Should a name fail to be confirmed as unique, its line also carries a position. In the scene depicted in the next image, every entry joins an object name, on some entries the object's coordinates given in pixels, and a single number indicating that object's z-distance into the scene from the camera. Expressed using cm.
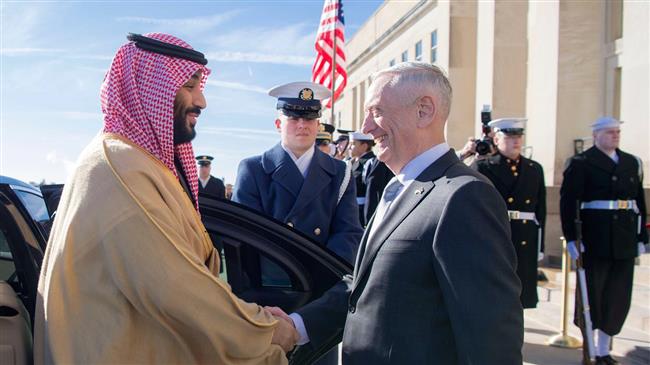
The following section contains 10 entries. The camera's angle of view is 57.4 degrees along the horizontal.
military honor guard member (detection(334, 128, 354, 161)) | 1125
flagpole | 1086
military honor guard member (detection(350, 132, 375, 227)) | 902
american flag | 1157
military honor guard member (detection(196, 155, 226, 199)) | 1105
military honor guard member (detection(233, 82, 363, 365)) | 332
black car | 240
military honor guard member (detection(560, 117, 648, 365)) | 549
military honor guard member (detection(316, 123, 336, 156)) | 823
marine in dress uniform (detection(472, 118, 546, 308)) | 604
